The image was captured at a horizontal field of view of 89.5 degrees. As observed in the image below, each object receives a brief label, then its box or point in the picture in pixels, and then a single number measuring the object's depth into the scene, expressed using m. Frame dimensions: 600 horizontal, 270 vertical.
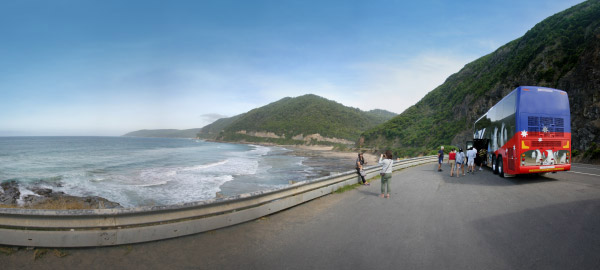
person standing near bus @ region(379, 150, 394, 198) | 9.43
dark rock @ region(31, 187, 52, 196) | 19.61
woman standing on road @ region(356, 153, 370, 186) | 12.11
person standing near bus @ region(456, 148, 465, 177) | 16.11
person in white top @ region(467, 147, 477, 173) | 16.83
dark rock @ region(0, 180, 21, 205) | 17.36
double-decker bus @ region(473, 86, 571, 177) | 12.42
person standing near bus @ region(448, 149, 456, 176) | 16.35
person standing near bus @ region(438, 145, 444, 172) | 19.27
